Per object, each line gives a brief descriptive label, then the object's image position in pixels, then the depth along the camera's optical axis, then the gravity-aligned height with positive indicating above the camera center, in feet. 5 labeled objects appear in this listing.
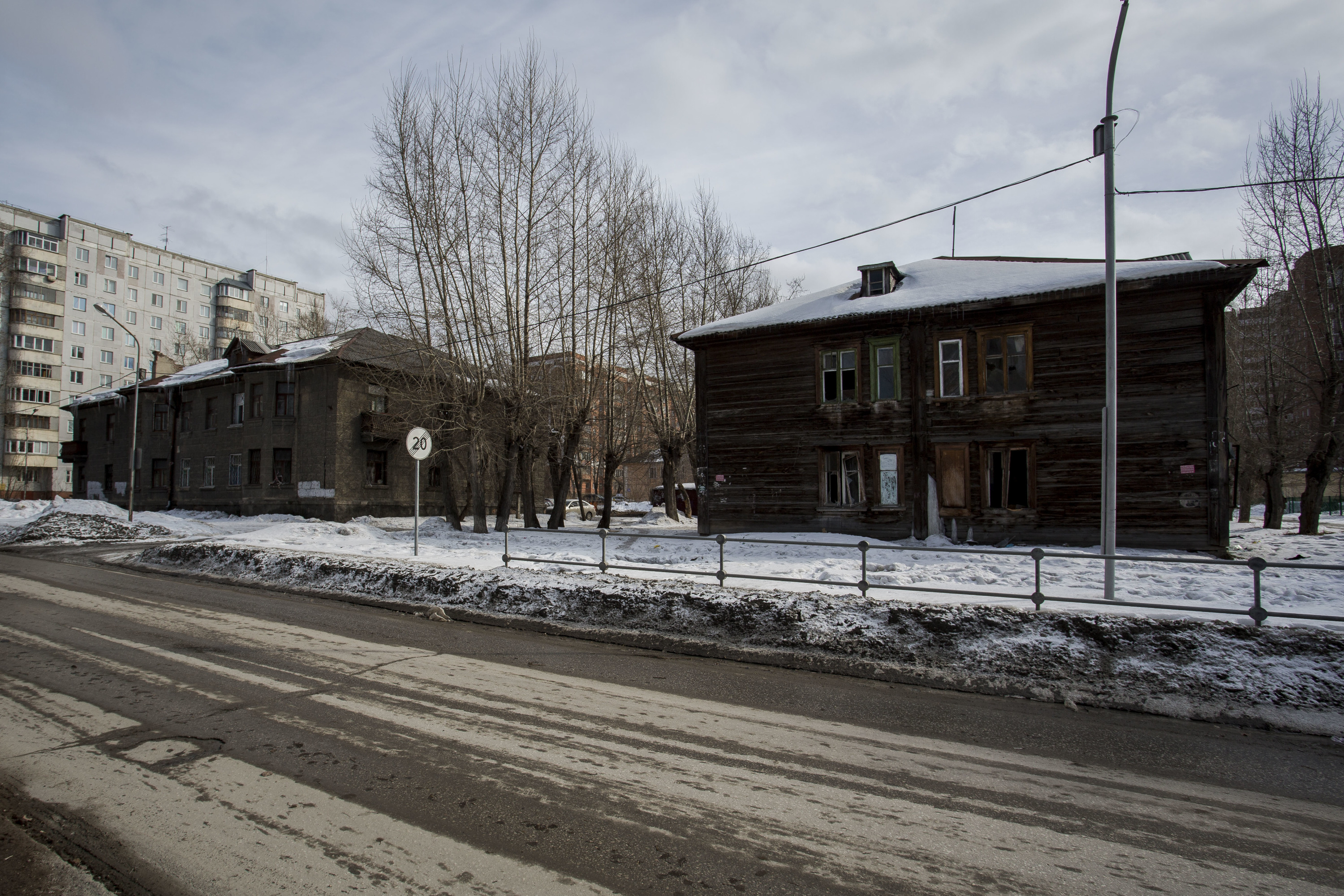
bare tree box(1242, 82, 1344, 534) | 69.62 +21.71
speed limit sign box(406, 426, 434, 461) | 45.96 +2.16
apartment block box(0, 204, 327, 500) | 198.29 +50.97
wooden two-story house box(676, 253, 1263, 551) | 52.31 +6.39
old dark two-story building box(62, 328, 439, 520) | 100.32 +6.10
